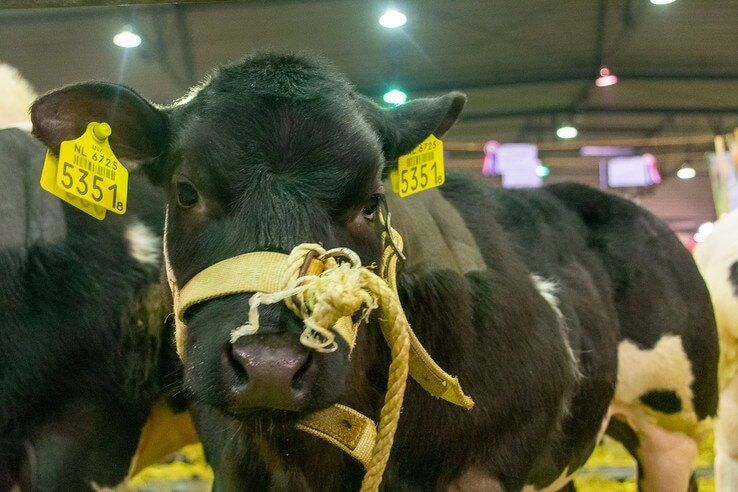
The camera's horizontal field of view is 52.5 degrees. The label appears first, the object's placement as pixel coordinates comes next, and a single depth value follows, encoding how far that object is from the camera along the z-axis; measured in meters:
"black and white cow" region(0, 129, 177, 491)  2.25
